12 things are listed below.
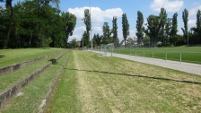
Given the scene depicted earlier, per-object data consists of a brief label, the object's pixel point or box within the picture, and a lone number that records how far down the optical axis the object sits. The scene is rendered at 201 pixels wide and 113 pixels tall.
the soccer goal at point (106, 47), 23.74
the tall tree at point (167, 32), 69.18
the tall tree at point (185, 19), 67.64
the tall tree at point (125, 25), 70.52
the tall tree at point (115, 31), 71.16
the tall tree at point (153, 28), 69.97
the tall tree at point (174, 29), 67.27
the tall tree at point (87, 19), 65.04
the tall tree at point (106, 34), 70.61
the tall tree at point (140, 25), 69.42
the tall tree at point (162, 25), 69.38
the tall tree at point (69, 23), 73.36
